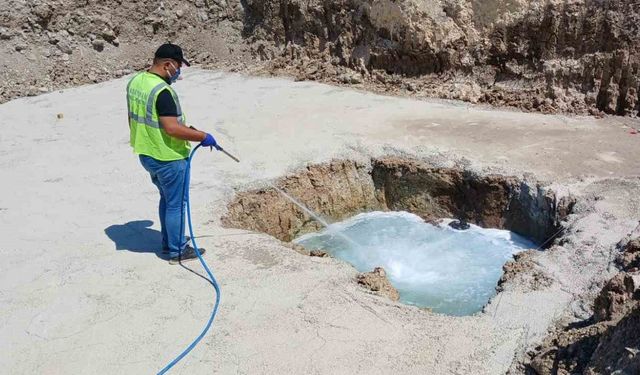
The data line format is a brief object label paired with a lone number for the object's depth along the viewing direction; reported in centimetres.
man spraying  425
